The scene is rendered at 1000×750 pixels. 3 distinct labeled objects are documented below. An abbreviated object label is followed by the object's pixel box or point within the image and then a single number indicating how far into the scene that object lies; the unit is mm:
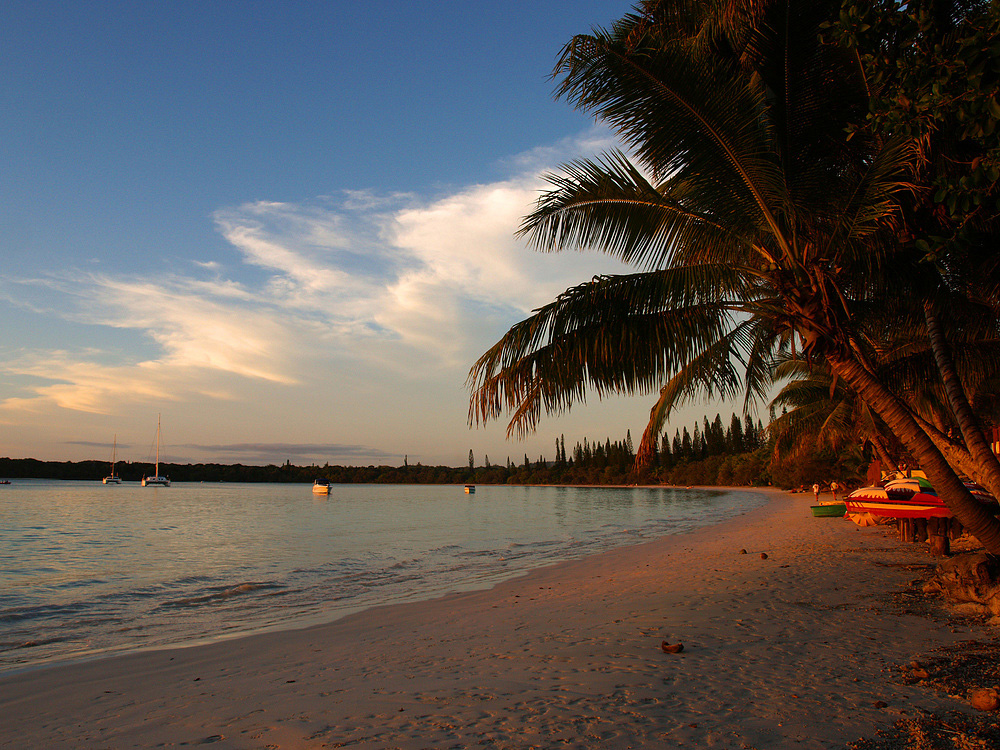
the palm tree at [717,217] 6520
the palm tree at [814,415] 20250
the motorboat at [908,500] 13109
